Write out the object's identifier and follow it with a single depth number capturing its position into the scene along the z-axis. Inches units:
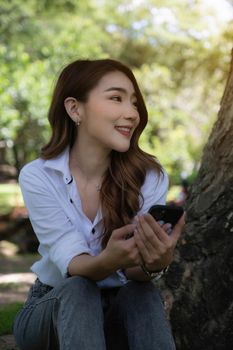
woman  83.4
